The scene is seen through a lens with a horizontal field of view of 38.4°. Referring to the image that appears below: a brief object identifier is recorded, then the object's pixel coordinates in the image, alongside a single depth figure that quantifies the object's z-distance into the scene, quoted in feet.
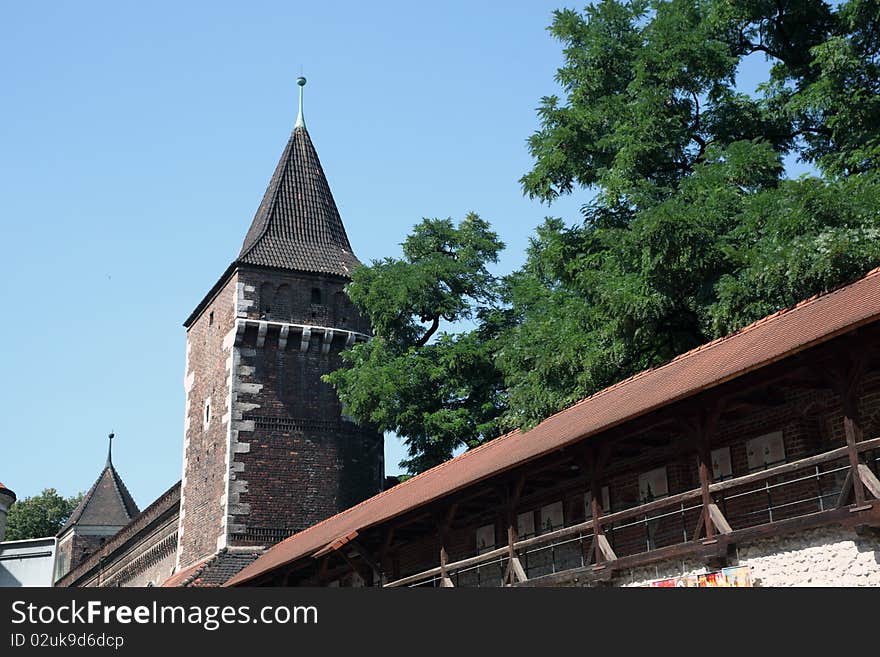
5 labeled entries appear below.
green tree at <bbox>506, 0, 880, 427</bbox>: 62.49
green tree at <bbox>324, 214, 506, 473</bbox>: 93.76
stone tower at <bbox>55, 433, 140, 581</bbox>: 164.76
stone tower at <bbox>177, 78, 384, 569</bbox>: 94.27
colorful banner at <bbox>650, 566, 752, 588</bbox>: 40.75
